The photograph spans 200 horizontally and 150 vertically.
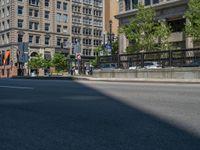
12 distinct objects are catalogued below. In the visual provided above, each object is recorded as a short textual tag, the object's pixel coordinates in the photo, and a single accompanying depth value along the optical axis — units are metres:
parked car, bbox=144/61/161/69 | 15.60
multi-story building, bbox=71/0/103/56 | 58.88
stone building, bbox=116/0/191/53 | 29.85
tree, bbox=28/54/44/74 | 48.76
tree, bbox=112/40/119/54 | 48.14
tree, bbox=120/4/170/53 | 26.92
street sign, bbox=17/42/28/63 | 30.47
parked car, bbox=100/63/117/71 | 17.36
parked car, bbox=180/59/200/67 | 14.04
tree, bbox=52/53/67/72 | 50.35
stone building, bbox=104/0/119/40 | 71.03
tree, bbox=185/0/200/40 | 22.07
